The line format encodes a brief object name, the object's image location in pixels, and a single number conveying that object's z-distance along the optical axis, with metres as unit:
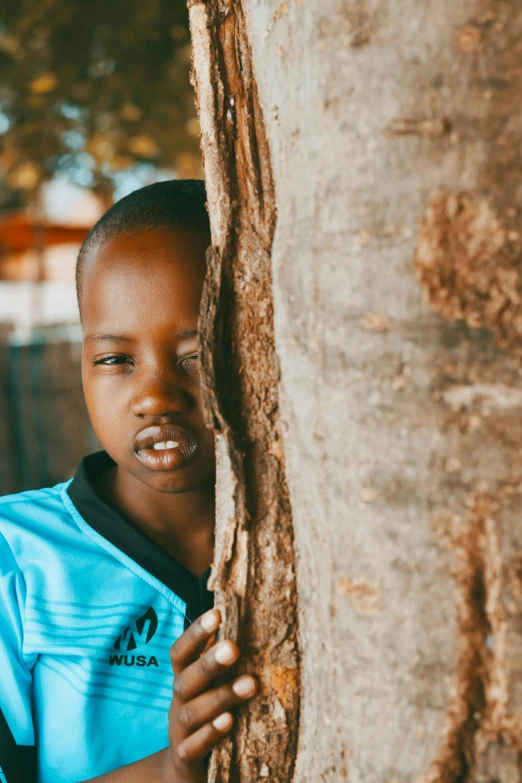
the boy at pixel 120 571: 0.90
